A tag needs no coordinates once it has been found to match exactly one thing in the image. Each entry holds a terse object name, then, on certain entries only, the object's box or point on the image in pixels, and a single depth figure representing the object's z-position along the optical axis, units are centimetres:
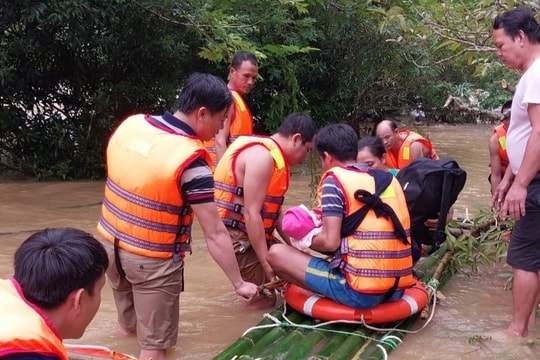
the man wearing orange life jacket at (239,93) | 583
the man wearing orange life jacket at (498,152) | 581
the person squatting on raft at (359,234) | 376
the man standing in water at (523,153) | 349
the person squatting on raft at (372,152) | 471
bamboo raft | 353
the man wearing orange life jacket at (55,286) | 177
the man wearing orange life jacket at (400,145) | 610
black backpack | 500
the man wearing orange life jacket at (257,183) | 400
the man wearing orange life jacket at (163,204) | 314
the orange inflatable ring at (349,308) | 385
